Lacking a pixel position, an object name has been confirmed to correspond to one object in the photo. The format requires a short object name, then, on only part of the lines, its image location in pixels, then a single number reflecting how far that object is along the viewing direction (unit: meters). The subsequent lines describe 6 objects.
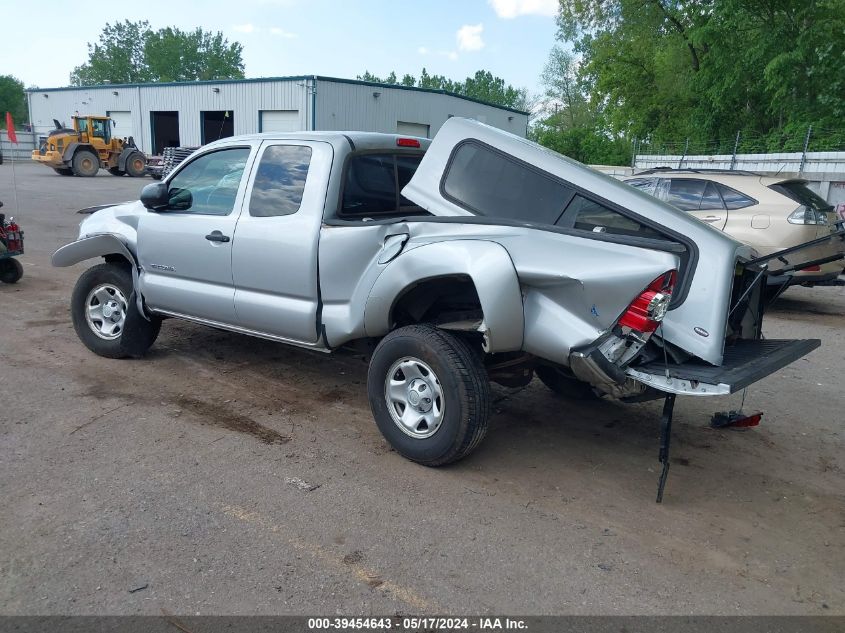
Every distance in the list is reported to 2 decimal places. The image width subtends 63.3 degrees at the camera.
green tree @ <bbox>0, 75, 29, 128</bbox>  85.31
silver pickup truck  3.58
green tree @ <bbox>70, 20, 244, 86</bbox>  88.69
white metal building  31.89
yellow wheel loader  29.66
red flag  10.49
